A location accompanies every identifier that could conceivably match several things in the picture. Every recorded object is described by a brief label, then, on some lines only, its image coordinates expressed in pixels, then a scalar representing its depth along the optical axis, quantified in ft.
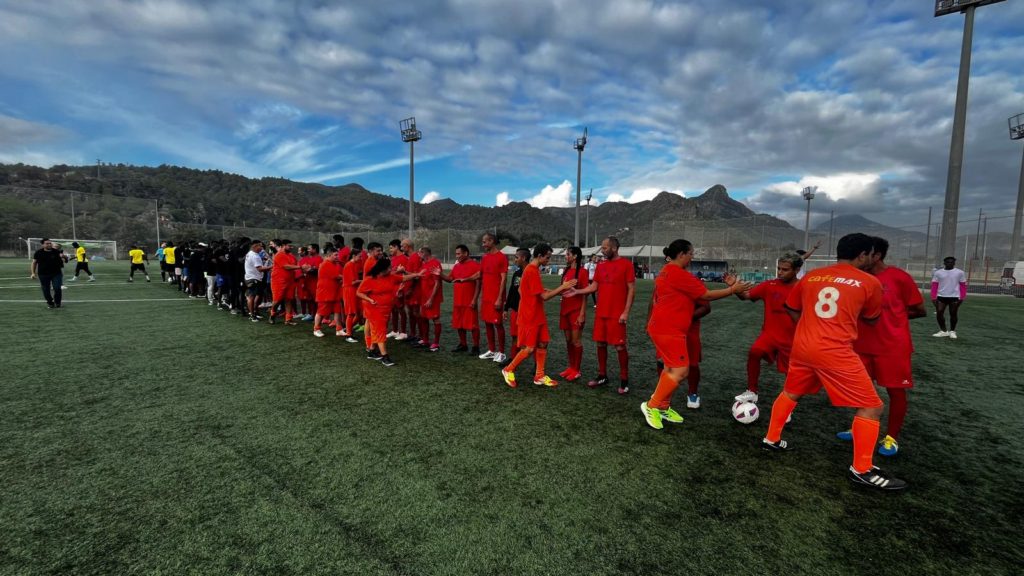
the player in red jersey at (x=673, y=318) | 13.47
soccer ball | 14.07
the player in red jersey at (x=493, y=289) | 22.22
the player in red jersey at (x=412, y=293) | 26.08
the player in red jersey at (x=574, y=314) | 18.26
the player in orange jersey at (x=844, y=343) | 10.24
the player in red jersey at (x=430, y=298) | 24.11
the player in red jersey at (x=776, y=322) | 14.90
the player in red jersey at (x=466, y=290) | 22.84
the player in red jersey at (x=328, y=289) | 26.73
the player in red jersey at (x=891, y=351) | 12.00
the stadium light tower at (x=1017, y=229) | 94.12
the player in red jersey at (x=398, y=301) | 26.66
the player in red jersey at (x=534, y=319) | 17.61
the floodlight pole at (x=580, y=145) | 123.27
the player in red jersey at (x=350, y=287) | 24.58
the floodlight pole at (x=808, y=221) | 123.65
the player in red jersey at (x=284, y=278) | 29.84
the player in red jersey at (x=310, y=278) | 32.04
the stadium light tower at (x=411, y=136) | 115.21
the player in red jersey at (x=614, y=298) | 16.98
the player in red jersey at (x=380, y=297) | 20.49
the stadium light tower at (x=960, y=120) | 73.61
